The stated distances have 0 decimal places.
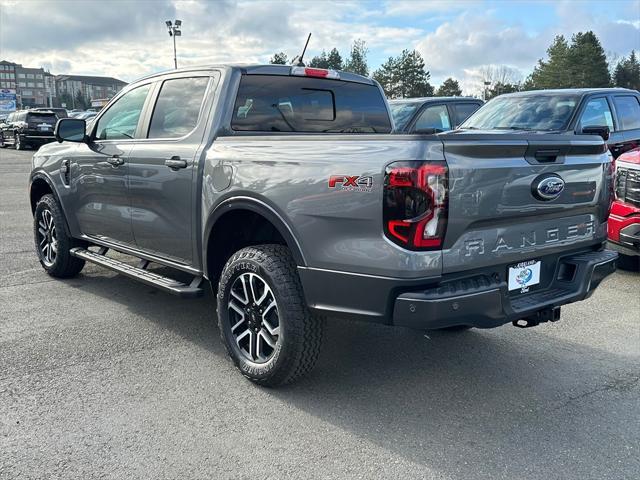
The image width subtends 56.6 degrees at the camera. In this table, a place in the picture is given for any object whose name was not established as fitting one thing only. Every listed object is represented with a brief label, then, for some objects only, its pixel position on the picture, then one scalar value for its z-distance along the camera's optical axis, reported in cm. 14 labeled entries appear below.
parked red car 558
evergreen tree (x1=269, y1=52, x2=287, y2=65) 6000
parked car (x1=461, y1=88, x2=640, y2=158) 746
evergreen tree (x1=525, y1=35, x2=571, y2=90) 6750
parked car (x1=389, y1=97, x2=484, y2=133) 966
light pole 3894
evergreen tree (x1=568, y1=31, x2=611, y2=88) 6619
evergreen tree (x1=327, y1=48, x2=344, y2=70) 7444
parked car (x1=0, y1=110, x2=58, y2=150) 2614
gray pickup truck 288
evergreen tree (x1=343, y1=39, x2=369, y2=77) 7025
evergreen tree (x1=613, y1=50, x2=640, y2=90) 8562
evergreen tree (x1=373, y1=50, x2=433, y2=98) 7156
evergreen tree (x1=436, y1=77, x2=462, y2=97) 7494
